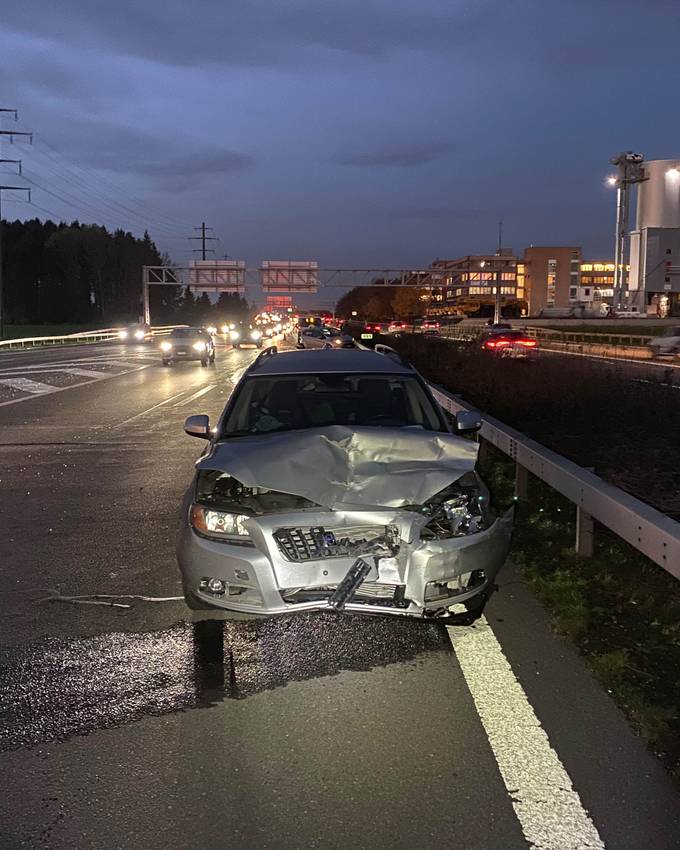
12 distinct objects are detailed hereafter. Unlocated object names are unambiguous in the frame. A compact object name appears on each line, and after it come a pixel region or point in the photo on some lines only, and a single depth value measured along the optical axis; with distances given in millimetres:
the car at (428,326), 69575
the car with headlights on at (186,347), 34906
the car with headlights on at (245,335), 53781
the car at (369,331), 54906
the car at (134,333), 64750
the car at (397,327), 71188
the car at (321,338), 41562
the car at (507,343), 29812
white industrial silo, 94750
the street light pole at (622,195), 91438
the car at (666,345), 37938
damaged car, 4578
